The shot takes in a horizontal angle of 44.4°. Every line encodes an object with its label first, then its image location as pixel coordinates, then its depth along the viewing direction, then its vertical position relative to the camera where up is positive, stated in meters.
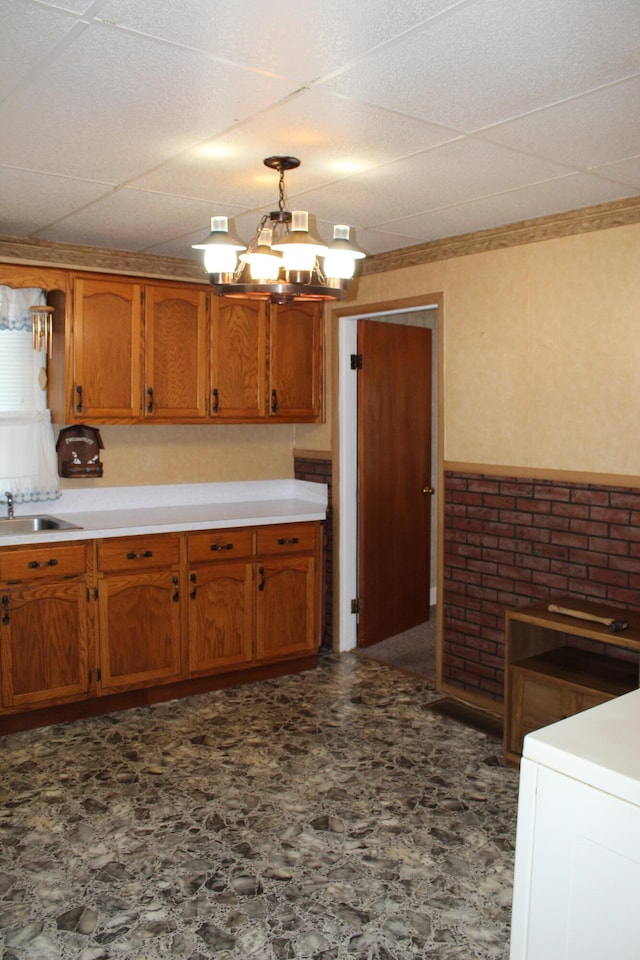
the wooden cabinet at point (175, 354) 4.07 +0.37
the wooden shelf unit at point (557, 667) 3.15 -1.05
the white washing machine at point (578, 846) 1.24 -0.70
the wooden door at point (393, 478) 5.07 -0.39
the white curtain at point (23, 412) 4.11 +0.03
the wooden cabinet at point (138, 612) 3.94 -0.99
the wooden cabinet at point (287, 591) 4.47 -0.99
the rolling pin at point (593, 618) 3.13 -0.81
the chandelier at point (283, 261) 2.62 +0.55
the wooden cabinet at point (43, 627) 3.68 -1.00
